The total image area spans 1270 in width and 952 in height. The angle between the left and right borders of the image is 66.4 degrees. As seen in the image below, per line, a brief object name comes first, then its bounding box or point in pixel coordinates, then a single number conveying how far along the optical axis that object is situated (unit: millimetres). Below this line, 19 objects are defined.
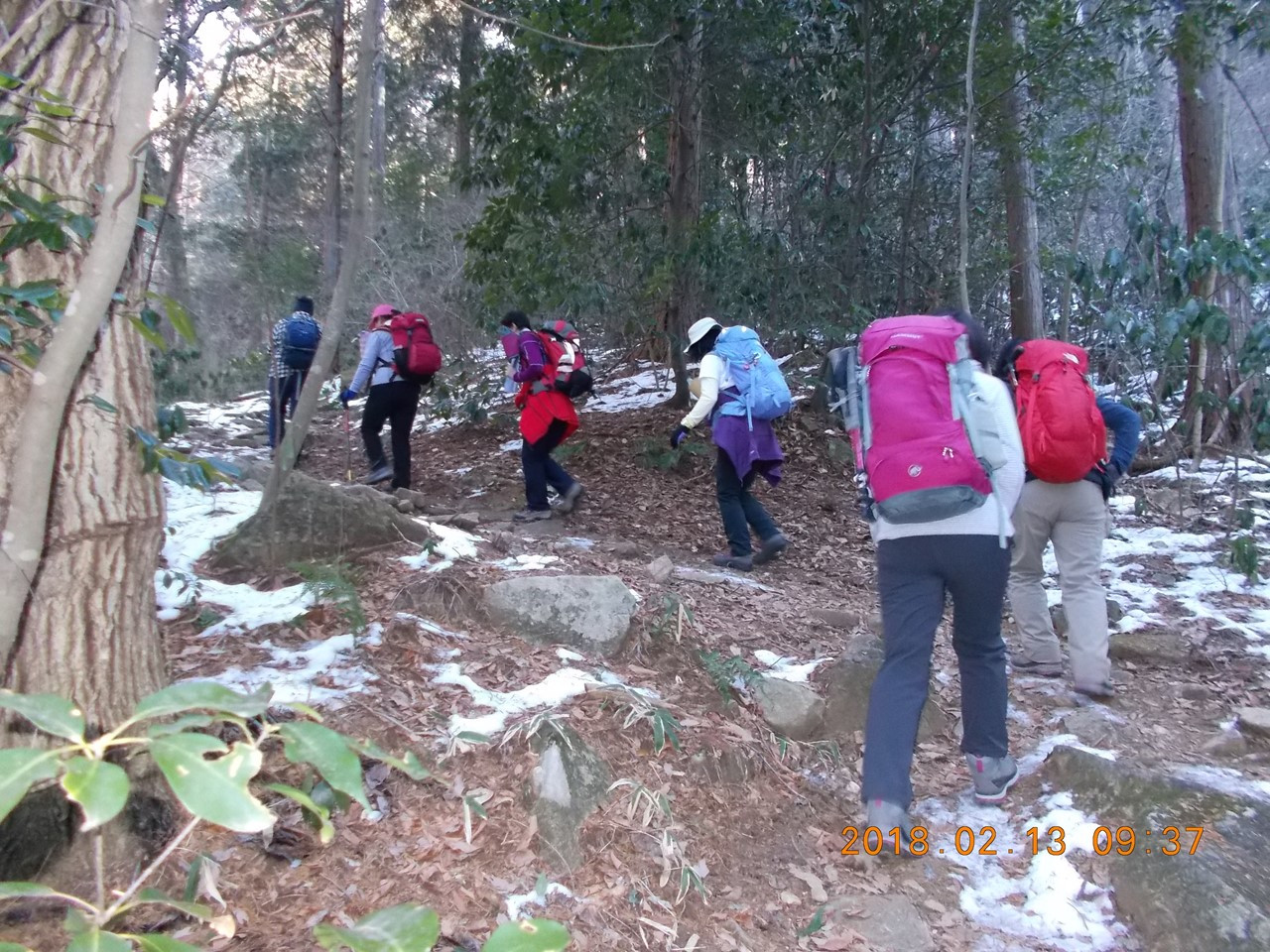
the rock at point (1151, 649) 5543
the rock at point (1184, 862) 3055
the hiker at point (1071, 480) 4504
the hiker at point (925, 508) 3408
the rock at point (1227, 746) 4348
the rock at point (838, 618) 5652
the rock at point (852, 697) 4543
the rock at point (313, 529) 4883
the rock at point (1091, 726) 4363
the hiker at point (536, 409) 7574
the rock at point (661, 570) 5840
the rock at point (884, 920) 3150
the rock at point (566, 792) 3230
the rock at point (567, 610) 4500
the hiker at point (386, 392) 8047
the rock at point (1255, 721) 4441
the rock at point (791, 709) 4367
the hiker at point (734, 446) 6605
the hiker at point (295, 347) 9047
